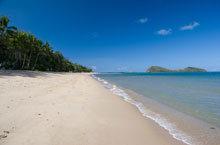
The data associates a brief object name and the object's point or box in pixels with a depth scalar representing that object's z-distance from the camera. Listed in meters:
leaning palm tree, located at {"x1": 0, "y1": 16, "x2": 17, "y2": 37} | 22.62
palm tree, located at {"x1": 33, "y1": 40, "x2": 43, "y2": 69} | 32.66
